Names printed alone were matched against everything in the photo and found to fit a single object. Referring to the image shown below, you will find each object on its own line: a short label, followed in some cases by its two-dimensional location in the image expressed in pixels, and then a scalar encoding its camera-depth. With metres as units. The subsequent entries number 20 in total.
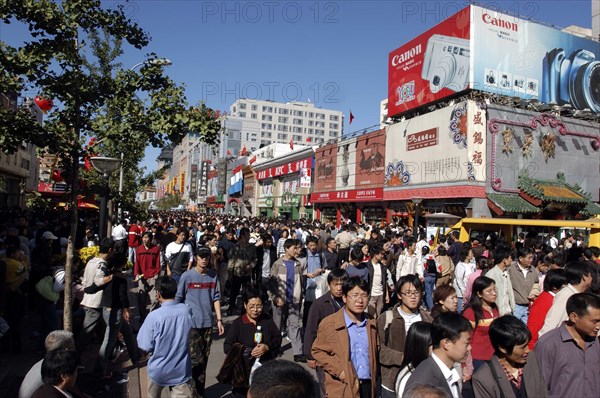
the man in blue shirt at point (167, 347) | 4.40
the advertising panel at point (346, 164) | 36.31
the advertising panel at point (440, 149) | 25.03
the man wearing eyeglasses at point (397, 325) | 4.08
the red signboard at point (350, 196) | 32.34
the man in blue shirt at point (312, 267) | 7.61
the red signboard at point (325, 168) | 39.12
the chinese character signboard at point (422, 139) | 27.72
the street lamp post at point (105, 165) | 8.27
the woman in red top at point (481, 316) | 4.65
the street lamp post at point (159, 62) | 6.42
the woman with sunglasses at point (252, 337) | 4.38
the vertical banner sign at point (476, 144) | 24.84
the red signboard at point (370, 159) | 32.81
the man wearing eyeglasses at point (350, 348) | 3.82
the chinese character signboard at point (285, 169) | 44.75
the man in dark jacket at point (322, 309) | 4.34
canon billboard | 26.70
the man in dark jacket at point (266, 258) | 10.01
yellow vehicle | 15.70
